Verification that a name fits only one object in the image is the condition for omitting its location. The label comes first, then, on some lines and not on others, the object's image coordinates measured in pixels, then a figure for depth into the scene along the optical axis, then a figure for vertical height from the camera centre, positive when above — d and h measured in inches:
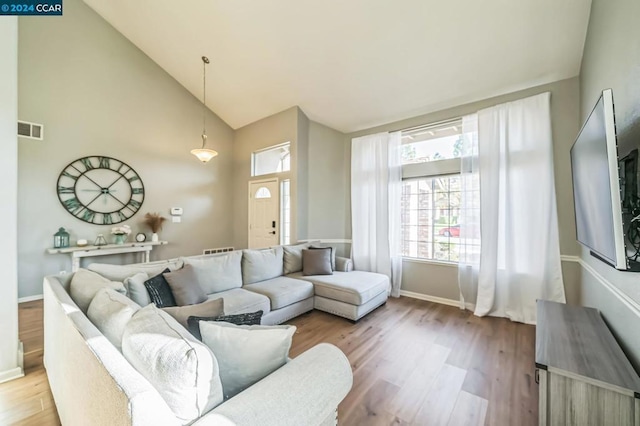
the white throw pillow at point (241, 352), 38.8 -21.7
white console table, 142.9 -20.0
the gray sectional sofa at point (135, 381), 27.1 -23.8
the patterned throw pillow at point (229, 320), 46.8 -20.8
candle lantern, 143.6 -12.3
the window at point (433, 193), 142.6 +12.4
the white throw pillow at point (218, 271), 101.2 -23.4
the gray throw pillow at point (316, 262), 137.3 -26.3
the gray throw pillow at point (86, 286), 59.8 -17.6
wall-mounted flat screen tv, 43.5 +5.6
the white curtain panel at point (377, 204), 158.6 +6.8
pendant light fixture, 144.6 +82.9
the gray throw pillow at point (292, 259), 138.9 -25.1
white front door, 183.2 +2.0
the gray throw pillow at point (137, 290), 73.0 -21.8
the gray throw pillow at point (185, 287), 80.7 -23.7
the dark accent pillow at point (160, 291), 76.3 -23.5
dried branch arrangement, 174.6 -3.0
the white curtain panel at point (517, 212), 113.3 +0.3
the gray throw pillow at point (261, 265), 119.6 -24.8
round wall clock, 149.9 +17.5
